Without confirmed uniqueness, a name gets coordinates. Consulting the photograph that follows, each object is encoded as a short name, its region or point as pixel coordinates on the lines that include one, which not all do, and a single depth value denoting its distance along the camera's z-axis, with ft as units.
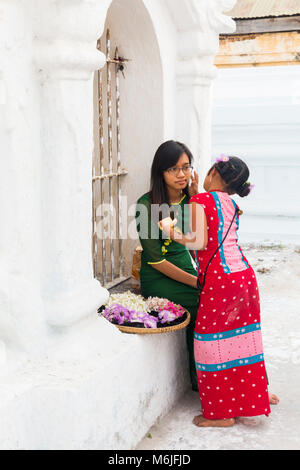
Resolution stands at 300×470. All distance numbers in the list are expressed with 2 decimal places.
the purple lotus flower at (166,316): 11.57
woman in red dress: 11.10
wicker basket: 11.12
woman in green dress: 12.42
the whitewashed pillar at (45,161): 9.15
